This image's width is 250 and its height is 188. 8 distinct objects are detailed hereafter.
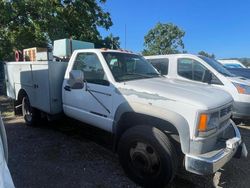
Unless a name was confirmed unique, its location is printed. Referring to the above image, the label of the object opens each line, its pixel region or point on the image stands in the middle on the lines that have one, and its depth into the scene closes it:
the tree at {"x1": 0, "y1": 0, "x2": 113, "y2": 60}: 9.77
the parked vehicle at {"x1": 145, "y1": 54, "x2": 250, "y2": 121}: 4.46
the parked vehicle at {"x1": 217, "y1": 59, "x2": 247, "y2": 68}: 11.17
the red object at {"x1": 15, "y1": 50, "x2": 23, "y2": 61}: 5.11
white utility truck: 2.25
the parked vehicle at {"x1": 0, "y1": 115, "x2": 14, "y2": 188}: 1.19
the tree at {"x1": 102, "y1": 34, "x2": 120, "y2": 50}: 13.76
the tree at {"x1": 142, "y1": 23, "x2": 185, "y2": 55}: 27.79
